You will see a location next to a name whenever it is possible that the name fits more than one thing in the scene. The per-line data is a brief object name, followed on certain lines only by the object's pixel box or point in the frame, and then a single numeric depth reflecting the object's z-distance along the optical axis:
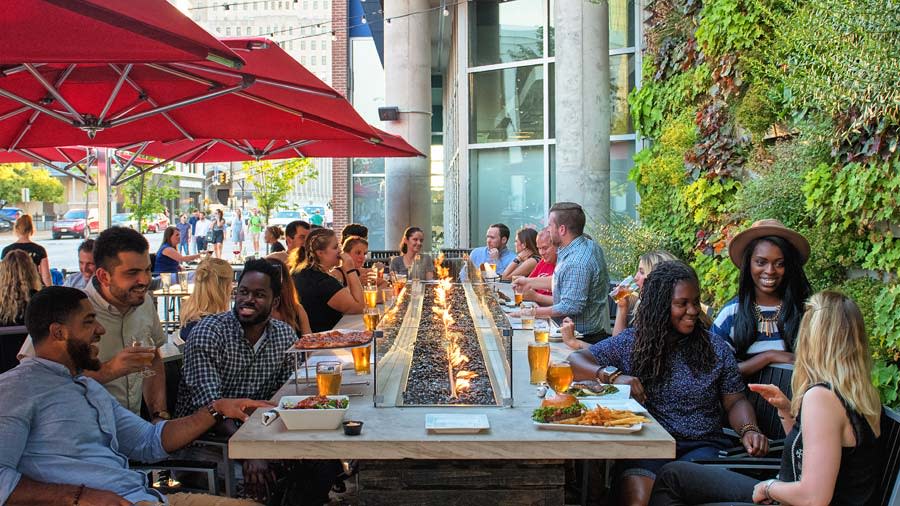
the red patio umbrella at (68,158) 8.30
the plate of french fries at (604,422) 3.25
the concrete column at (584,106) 10.63
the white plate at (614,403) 3.59
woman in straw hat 4.86
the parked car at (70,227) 38.80
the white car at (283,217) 40.65
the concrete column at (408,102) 15.45
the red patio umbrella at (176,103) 5.38
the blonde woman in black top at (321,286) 6.91
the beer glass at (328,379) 3.75
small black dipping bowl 3.23
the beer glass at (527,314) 4.87
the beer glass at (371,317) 5.14
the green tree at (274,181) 25.94
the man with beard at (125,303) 4.12
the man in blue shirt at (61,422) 3.08
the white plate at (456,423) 3.19
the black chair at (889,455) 3.20
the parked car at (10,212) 47.12
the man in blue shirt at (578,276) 6.52
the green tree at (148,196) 23.89
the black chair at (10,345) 5.97
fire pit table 3.14
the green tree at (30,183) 49.31
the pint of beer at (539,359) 4.07
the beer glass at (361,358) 4.21
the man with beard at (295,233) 10.34
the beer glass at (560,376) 3.71
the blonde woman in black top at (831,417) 2.96
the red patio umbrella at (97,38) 3.37
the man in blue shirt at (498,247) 11.66
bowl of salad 3.29
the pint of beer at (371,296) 6.02
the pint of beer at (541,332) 4.17
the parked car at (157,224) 42.15
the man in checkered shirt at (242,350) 4.31
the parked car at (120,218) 34.55
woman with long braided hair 4.04
